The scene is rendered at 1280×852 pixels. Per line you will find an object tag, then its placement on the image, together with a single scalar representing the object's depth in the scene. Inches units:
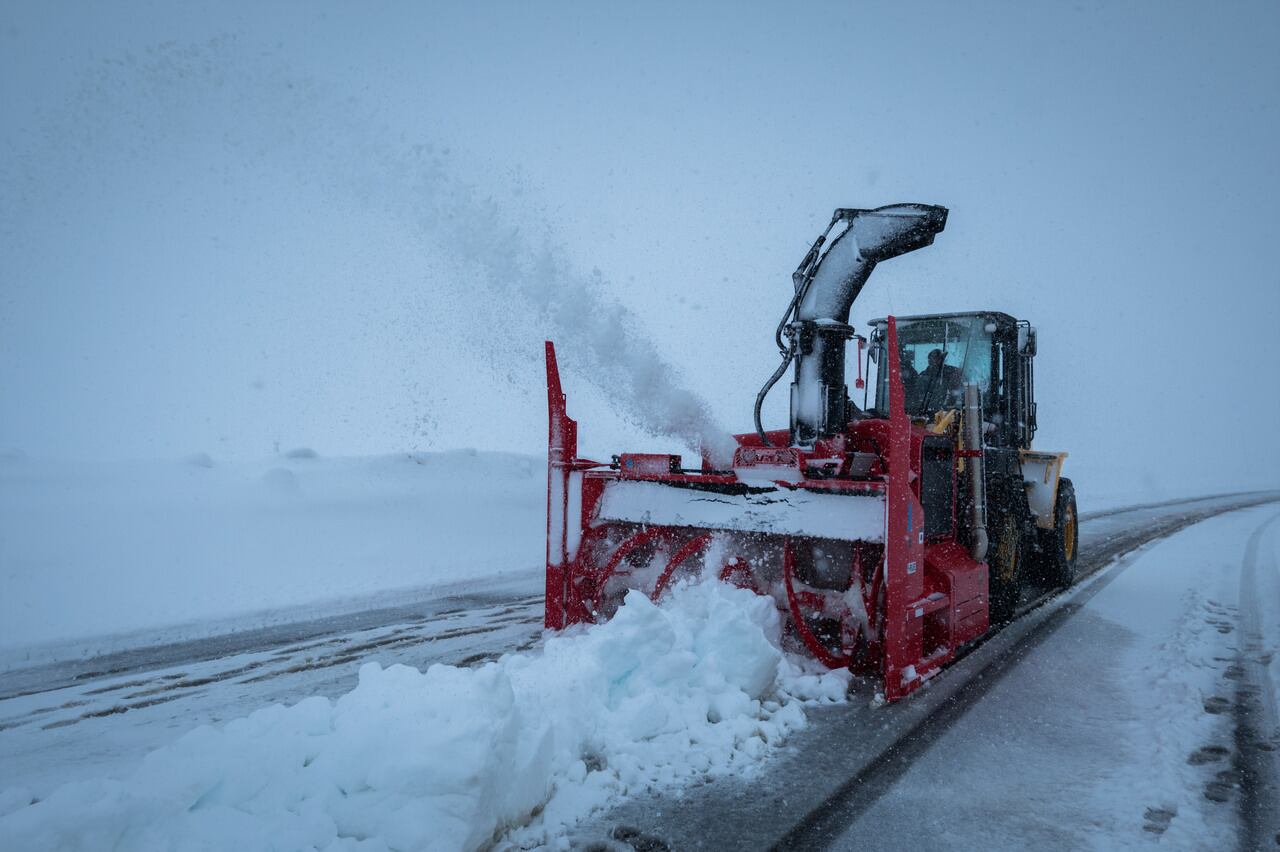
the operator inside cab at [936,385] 263.9
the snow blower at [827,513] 168.6
